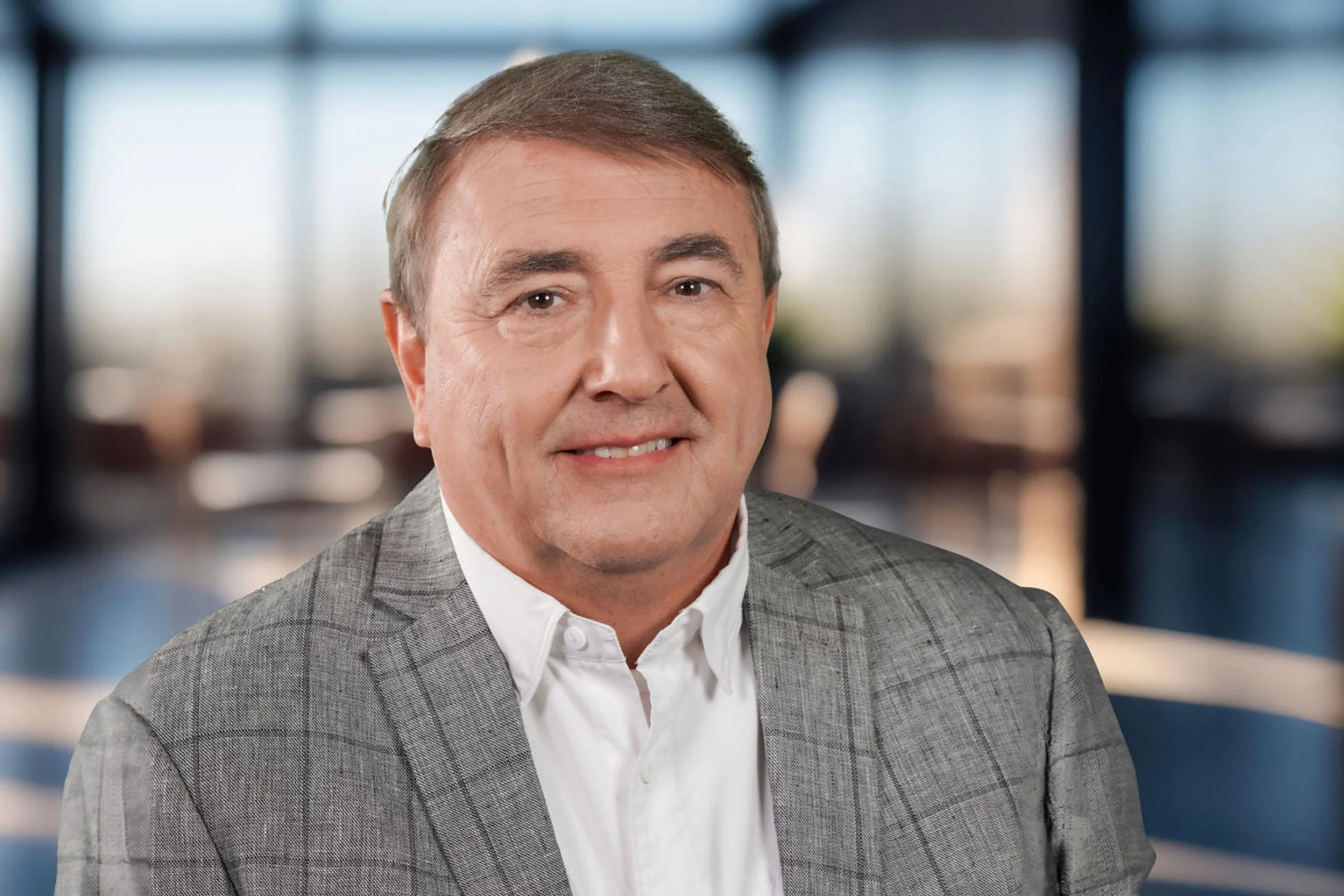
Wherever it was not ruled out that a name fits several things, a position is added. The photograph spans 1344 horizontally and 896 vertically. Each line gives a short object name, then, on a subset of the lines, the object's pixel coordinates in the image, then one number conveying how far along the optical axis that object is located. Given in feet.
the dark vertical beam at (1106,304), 20.76
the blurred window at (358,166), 21.38
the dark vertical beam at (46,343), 22.02
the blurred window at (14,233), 21.76
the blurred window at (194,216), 21.80
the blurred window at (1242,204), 20.71
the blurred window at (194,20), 21.81
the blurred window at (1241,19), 20.80
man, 3.70
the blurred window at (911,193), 21.31
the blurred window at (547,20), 21.45
